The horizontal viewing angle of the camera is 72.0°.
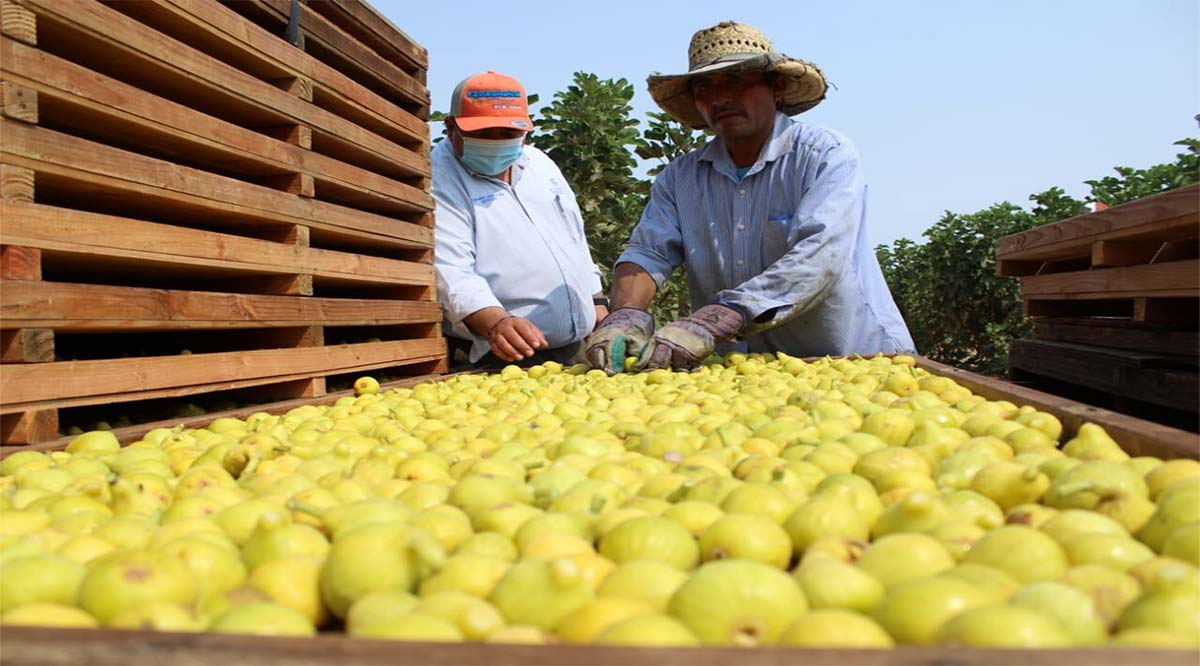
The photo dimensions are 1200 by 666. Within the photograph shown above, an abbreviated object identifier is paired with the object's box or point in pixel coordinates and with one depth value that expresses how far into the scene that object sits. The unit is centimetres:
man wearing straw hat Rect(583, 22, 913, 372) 428
